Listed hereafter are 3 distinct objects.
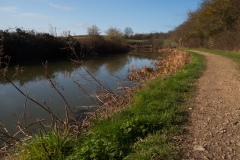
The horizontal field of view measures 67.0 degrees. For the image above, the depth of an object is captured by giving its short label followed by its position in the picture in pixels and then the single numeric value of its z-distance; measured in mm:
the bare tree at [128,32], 53336
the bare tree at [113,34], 36651
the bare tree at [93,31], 32662
